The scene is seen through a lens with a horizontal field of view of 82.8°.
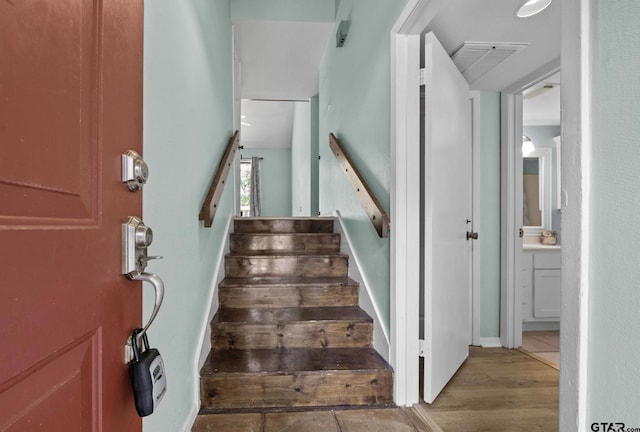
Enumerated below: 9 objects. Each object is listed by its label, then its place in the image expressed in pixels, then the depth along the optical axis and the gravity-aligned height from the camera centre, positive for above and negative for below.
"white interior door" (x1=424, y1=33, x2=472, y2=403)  1.88 -0.04
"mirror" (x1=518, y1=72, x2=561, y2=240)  4.11 +0.32
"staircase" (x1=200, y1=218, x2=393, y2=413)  1.82 -0.74
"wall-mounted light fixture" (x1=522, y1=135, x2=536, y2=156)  4.12 +0.72
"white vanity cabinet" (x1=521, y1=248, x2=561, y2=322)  3.37 -0.69
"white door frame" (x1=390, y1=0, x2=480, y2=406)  1.84 -0.01
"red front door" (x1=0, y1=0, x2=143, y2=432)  0.43 +0.00
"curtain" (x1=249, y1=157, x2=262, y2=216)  8.86 +0.57
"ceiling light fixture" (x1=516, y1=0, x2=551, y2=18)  1.80 +1.04
